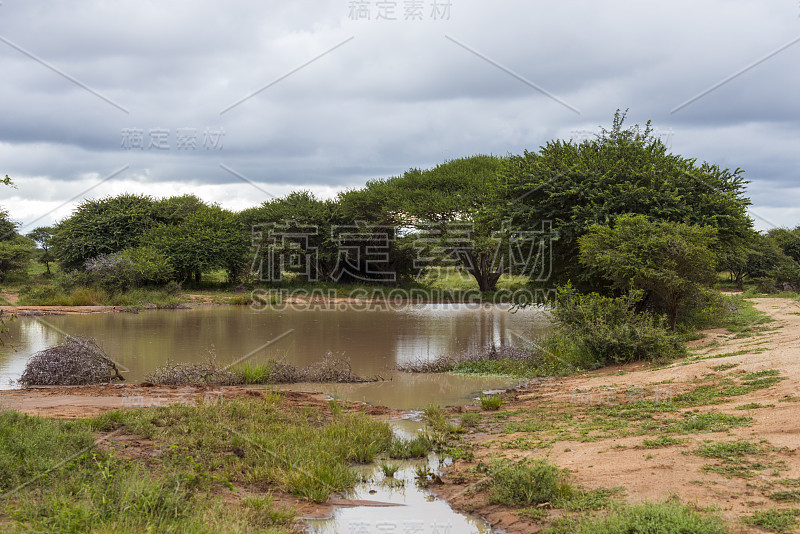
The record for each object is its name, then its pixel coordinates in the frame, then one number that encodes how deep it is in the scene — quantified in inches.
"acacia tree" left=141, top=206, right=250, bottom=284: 1625.2
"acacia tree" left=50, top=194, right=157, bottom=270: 1657.2
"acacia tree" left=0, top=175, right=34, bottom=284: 1609.3
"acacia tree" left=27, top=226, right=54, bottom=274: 2184.5
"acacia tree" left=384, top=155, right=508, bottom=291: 1561.3
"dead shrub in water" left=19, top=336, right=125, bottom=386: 535.8
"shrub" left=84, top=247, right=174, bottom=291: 1439.5
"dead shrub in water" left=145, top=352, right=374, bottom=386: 542.3
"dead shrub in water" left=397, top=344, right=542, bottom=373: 629.3
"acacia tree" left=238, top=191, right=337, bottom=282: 1795.0
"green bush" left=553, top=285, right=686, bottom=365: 549.6
